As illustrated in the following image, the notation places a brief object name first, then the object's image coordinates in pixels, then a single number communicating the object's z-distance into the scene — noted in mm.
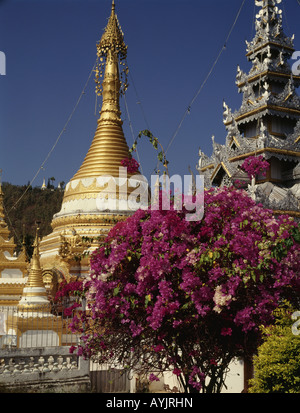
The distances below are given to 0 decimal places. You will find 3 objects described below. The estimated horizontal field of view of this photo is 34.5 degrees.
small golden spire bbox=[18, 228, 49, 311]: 16438
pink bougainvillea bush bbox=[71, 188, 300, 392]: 6879
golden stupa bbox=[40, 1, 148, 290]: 21641
